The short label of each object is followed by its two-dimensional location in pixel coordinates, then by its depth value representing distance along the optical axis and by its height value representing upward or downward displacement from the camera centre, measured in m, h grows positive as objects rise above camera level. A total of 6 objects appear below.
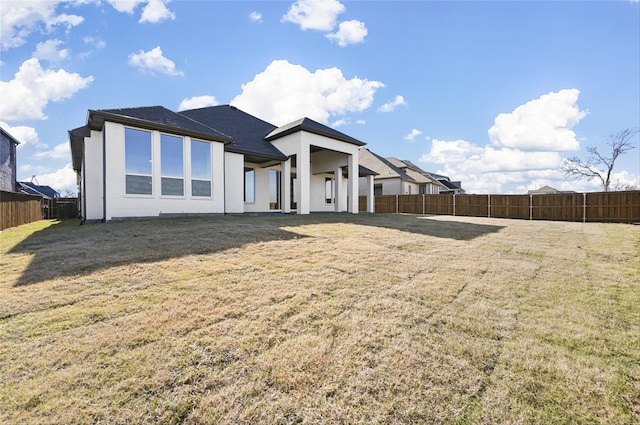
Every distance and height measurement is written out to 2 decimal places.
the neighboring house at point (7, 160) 21.83 +3.80
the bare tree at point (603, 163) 27.49 +4.54
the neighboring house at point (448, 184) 41.84 +3.76
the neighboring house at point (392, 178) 28.36 +2.94
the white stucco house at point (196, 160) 9.59 +1.97
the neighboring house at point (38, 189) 31.95 +2.22
